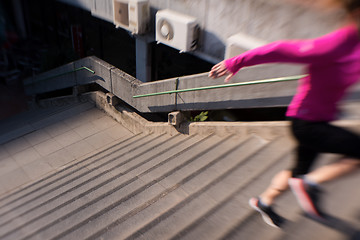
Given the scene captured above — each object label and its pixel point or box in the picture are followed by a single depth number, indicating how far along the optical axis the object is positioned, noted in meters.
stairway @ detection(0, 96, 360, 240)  2.75
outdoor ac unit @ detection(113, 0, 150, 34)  7.55
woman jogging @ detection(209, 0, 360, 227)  1.77
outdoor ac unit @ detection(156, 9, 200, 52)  6.65
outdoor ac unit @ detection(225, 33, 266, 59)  5.55
